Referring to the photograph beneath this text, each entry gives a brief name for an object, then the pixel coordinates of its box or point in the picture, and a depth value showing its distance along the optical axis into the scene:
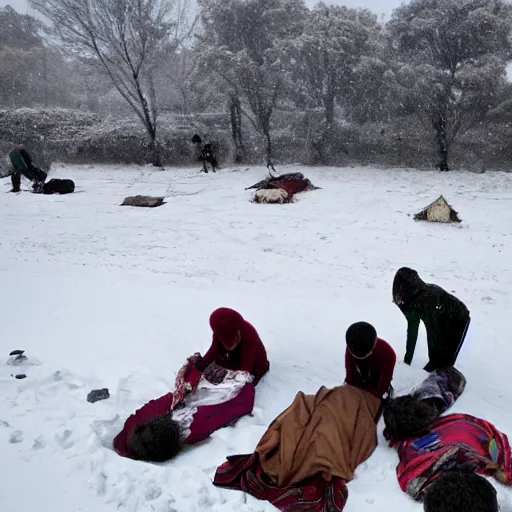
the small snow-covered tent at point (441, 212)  9.37
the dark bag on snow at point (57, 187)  12.51
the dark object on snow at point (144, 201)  11.49
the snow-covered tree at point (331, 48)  15.43
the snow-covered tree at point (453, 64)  14.30
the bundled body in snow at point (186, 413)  3.15
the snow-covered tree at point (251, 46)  15.77
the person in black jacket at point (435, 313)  3.86
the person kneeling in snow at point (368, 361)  3.54
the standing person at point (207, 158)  15.45
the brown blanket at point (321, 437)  2.83
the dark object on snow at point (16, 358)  4.20
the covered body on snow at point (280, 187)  11.41
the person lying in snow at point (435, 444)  2.68
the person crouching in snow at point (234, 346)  4.11
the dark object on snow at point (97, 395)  3.72
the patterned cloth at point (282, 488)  2.65
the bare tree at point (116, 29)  15.19
